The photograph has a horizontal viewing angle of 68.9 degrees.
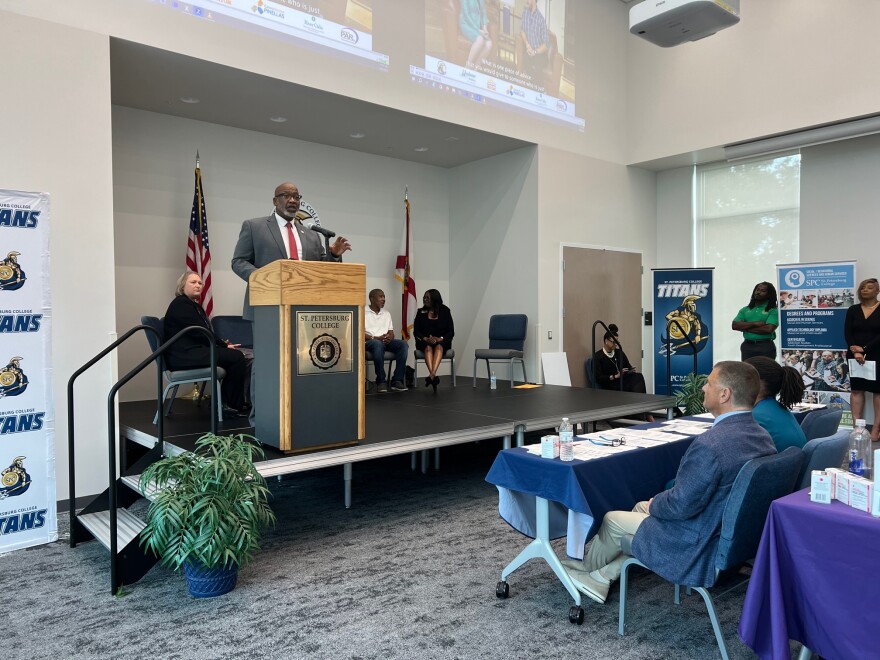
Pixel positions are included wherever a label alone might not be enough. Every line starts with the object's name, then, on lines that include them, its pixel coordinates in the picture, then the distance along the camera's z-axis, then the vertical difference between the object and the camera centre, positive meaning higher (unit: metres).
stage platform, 3.78 -0.77
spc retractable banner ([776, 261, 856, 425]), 6.96 -0.06
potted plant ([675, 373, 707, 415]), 6.08 -0.76
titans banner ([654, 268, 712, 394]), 7.95 -0.07
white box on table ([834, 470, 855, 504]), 1.99 -0.53
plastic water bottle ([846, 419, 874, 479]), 2.46 -0.54
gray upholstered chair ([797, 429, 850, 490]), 2.62 -0.57
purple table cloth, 1.83 -0.80
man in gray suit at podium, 4.04 +0.48
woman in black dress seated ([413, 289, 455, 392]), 7.27 -0.14
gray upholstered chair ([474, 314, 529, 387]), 7.50 -0.27
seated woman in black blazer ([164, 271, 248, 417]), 4.45 -0.11
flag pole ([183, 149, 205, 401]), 6.07 -0.74
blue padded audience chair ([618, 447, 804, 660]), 2.12 -0.64
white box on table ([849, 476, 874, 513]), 1.91 -0.53
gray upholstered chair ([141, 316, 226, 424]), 4.43 -0.41
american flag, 6.37 +0.73
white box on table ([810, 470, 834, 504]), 2.01 -0.54
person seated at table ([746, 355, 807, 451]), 2.80 -0.39
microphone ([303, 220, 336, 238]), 3.64 +0.49
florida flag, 8.13 +0.43
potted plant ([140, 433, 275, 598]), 2.77 -0.87
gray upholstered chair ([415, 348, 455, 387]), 7.34 -0.45
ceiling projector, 3.81 +1.83
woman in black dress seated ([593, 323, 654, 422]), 7.38 -0.55
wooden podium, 3.40 -0.20
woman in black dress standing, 6.41 -0.18
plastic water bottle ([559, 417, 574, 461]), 2.75 -0.55
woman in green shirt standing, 6.98 -0.07
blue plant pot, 2.85 -1.17
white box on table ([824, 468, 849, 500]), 2.03 -0.50
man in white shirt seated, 6.59 -0.27
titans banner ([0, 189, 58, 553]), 3.72 -0.36
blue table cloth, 2.63 -0.73
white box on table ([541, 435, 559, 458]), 2.78 -0.57
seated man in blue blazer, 2.17 -0.58
